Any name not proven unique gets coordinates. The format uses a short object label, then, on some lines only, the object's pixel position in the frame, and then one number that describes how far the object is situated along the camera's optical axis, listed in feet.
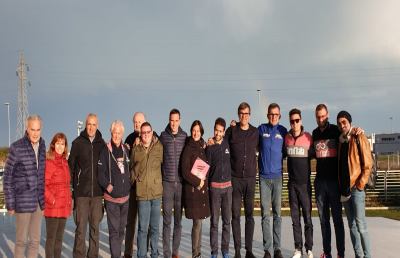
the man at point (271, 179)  18.88
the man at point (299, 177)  18.69
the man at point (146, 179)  17.79
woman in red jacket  16.20
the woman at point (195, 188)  17.94
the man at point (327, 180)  18.12
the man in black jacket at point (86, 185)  16.92
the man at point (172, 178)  18.22
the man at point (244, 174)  18.70
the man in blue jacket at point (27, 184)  15.38
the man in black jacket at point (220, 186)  18.38
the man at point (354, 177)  17.07
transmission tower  109.89
